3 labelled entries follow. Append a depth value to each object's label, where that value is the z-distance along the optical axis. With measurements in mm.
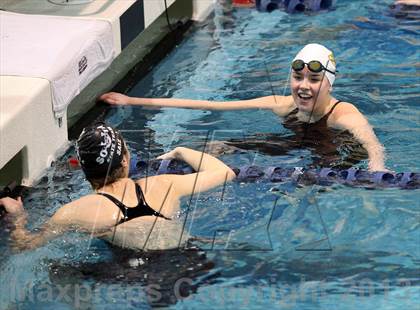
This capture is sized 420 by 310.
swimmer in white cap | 11939
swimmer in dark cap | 9430
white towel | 12695
